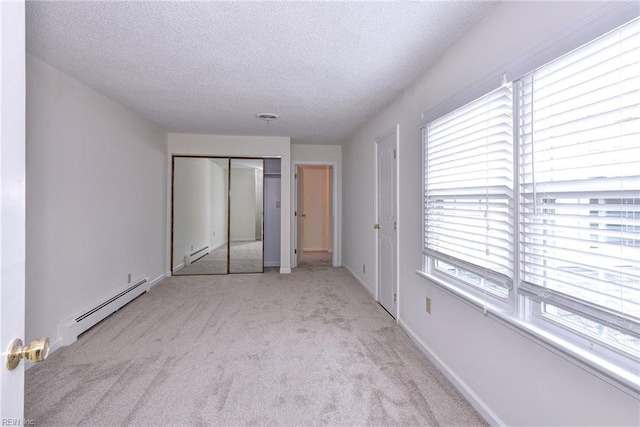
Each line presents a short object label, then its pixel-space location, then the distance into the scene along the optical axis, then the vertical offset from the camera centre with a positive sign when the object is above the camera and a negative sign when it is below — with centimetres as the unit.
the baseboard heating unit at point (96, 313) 255 -102
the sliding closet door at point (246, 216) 506 -7
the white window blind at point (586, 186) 100 +10
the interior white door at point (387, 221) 317 -11
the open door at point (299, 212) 581 +0
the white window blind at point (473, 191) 158 +13
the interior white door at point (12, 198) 62 +3
